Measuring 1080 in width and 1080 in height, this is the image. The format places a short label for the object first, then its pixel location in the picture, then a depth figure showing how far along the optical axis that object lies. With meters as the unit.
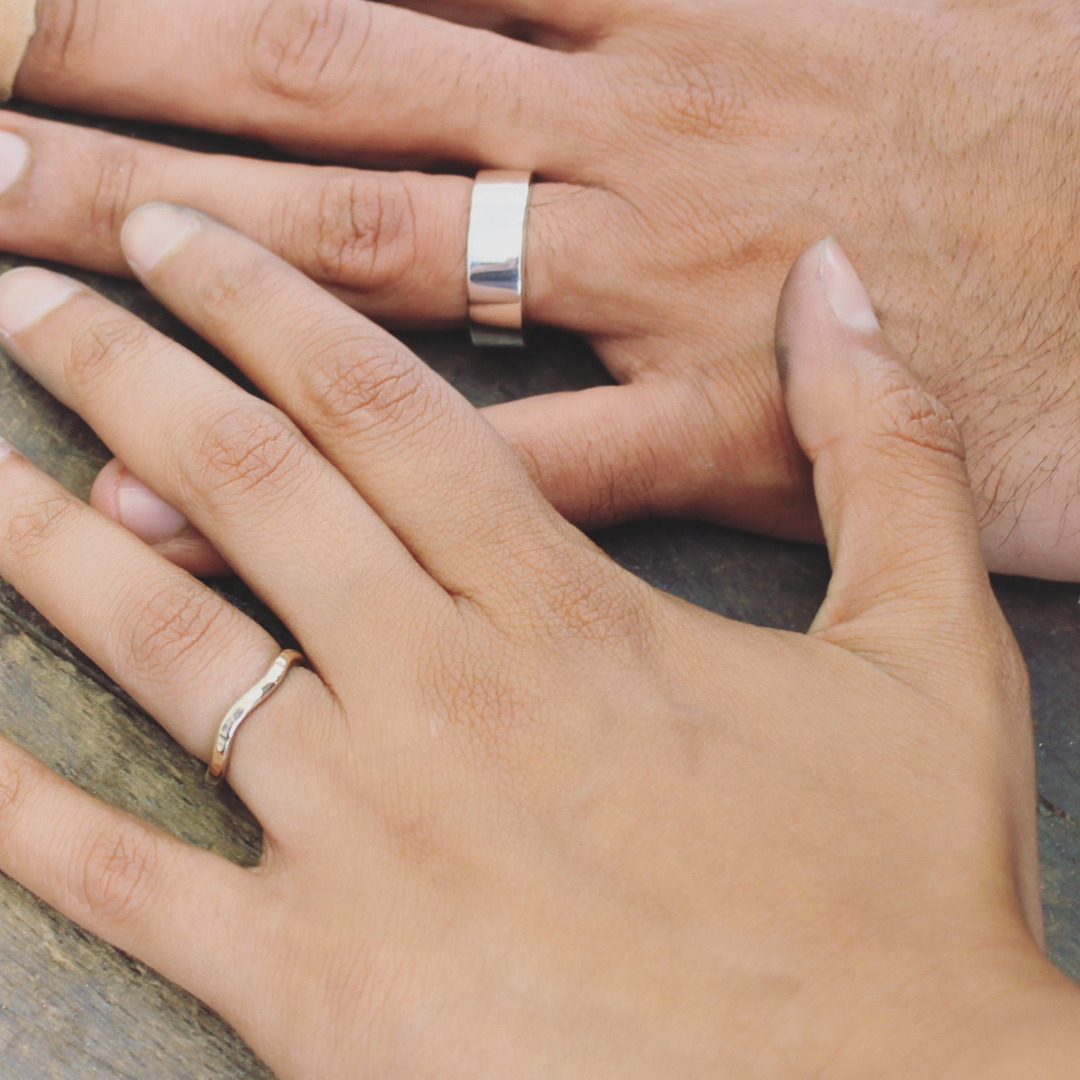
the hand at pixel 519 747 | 0.37
